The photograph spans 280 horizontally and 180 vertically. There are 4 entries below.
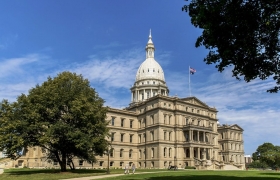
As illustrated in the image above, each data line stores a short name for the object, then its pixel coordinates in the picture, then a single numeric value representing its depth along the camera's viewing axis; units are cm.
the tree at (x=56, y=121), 3716
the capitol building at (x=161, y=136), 6912
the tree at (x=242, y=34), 1588
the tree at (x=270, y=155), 9638
